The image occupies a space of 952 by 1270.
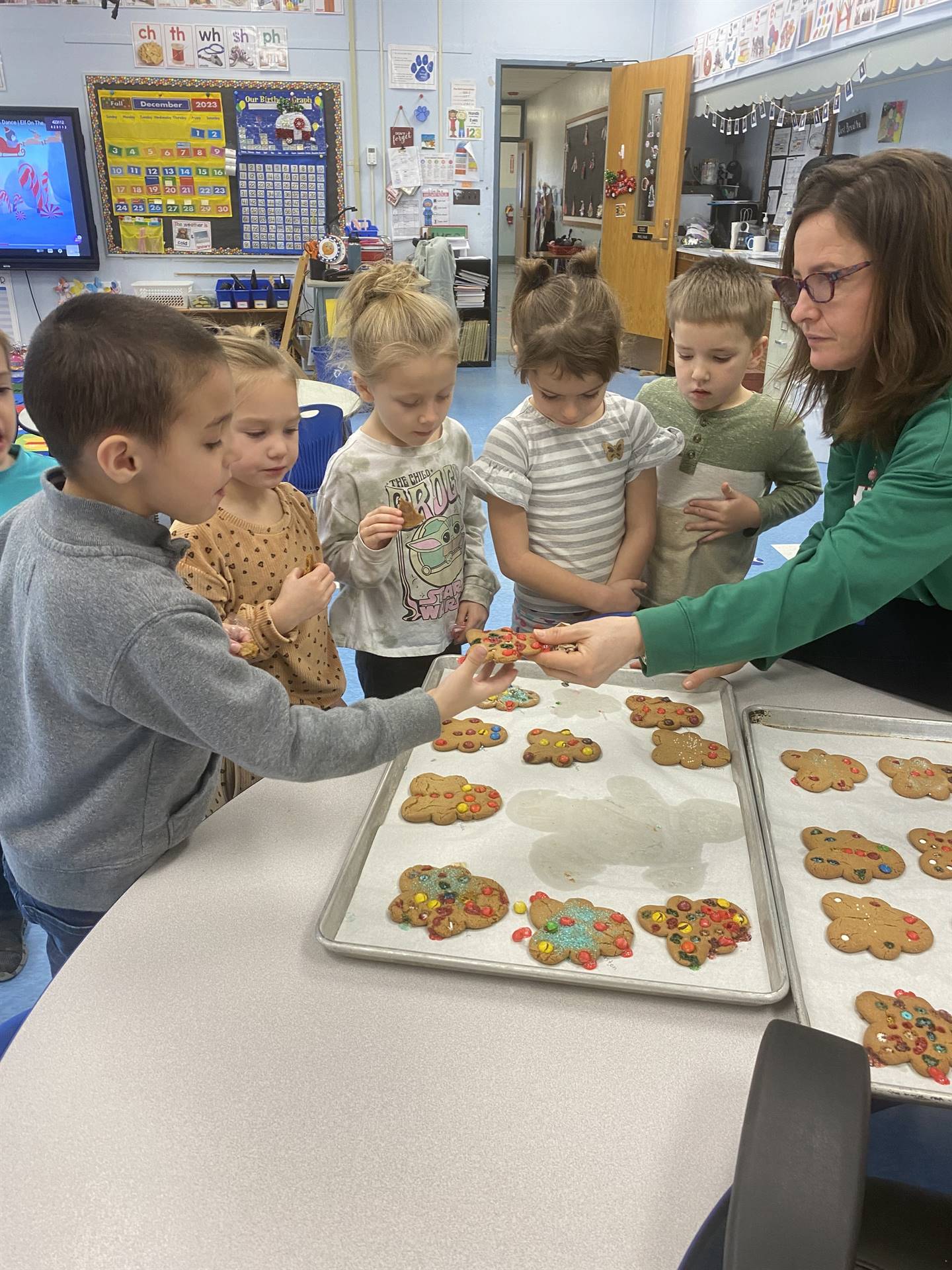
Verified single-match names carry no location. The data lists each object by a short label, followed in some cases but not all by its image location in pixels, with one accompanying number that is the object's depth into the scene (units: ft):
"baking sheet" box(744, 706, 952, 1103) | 2.72
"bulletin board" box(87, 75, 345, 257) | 20.90
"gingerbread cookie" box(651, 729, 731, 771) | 3.85
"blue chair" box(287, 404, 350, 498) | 8.49
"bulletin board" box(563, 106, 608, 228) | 30.89
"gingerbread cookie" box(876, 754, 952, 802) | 3.67
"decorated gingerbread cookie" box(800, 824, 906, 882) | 3.22
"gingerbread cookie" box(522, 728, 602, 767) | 3.90
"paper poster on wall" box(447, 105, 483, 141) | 22.34
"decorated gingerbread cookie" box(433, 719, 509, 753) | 4.00
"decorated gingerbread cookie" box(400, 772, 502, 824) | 3.50
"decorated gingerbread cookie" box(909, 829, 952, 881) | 3.26
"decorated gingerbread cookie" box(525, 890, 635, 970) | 2.84
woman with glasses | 3.80
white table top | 2.06
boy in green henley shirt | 5.45
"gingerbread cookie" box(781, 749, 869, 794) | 3.71
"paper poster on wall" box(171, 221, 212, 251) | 22.07
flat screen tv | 20.51
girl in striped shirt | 5.26
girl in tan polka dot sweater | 4.43
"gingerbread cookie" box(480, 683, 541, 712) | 4.34
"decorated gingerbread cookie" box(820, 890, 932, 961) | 2.91
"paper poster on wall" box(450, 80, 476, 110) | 22.13
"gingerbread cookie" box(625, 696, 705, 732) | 4.16
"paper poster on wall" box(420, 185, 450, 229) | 22.95
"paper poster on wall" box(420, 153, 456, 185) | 22.59
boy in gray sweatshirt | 2.75
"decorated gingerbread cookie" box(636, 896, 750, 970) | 2.86
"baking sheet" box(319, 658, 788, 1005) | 2.81
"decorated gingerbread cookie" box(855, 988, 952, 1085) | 2.49
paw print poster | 21.39
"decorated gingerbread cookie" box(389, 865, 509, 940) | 2.97
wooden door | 21.24
